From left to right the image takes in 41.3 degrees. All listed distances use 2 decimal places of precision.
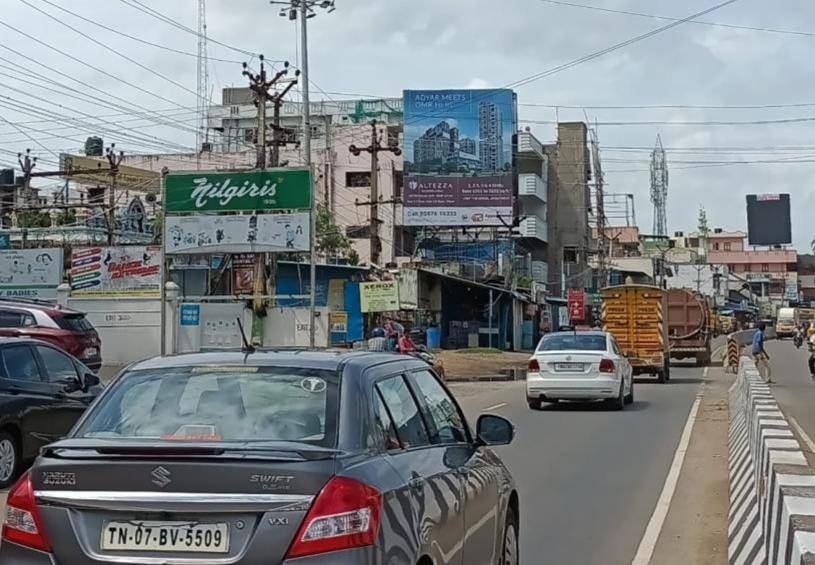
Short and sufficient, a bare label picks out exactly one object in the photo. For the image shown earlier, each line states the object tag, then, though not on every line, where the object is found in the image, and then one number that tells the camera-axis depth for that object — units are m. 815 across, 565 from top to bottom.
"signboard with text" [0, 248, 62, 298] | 37.59
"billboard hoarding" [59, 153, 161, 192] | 55.84
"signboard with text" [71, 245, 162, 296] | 35.25
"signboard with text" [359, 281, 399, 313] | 32.22
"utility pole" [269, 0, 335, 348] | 30.83
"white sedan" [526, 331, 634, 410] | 21.17
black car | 11.48
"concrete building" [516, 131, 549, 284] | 64.75
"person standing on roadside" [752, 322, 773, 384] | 31.45
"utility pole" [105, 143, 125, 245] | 41.72
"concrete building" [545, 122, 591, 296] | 71.62
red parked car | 22.16
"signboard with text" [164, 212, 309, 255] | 31.55
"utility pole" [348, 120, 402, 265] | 45.16
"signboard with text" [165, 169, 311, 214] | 31.28
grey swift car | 3.99
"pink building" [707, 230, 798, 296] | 139.38
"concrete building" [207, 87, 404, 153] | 71.00
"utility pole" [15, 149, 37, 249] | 48.97
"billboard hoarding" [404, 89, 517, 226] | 55.75
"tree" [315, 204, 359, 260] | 52.31
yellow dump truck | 31.97
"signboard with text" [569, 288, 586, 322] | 61.91
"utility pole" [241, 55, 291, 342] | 33.56
